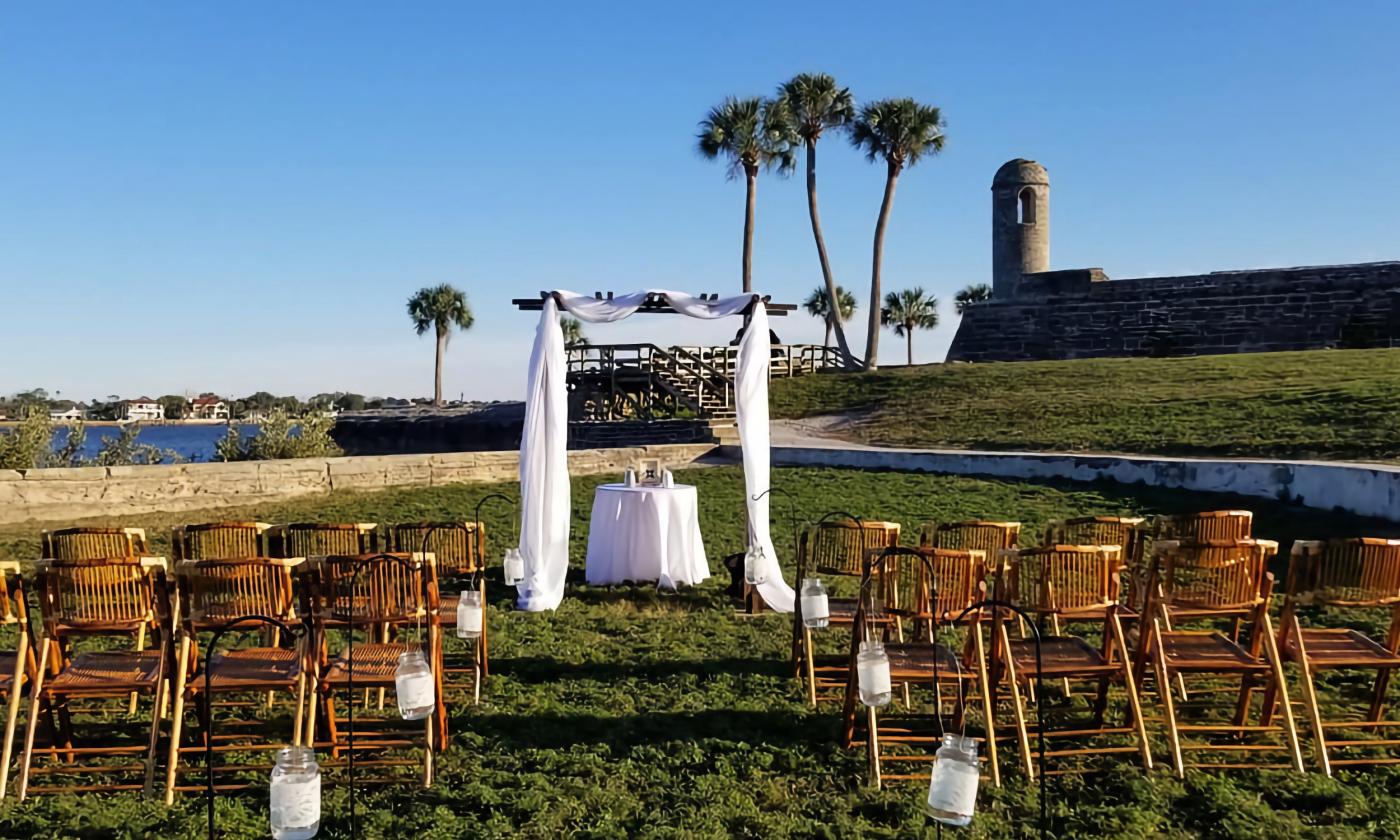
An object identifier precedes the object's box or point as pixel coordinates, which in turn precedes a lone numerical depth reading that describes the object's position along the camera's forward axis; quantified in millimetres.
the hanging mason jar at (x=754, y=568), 6625
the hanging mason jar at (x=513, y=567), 6098
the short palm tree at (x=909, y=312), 53281
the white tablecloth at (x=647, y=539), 8633
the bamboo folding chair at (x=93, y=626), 4320
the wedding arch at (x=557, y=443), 8078
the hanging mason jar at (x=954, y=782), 2533
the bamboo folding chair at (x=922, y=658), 4422
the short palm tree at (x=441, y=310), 60719
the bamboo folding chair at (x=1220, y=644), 4629
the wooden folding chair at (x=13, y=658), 4141
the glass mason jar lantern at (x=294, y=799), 2456
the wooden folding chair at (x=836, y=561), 5836
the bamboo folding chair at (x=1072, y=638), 4539
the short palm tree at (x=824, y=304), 63297
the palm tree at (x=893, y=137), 35562
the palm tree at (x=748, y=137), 36406
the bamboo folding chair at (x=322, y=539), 6141
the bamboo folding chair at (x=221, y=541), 6125
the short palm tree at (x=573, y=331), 65125
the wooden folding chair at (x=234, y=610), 4324
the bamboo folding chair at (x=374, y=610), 4660
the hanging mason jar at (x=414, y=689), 3365
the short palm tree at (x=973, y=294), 61062
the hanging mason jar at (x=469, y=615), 4711
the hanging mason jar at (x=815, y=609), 4863
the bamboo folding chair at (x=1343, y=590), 4680
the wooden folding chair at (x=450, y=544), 6637
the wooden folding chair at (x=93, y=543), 5219
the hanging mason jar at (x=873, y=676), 3443
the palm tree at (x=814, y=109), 36438
